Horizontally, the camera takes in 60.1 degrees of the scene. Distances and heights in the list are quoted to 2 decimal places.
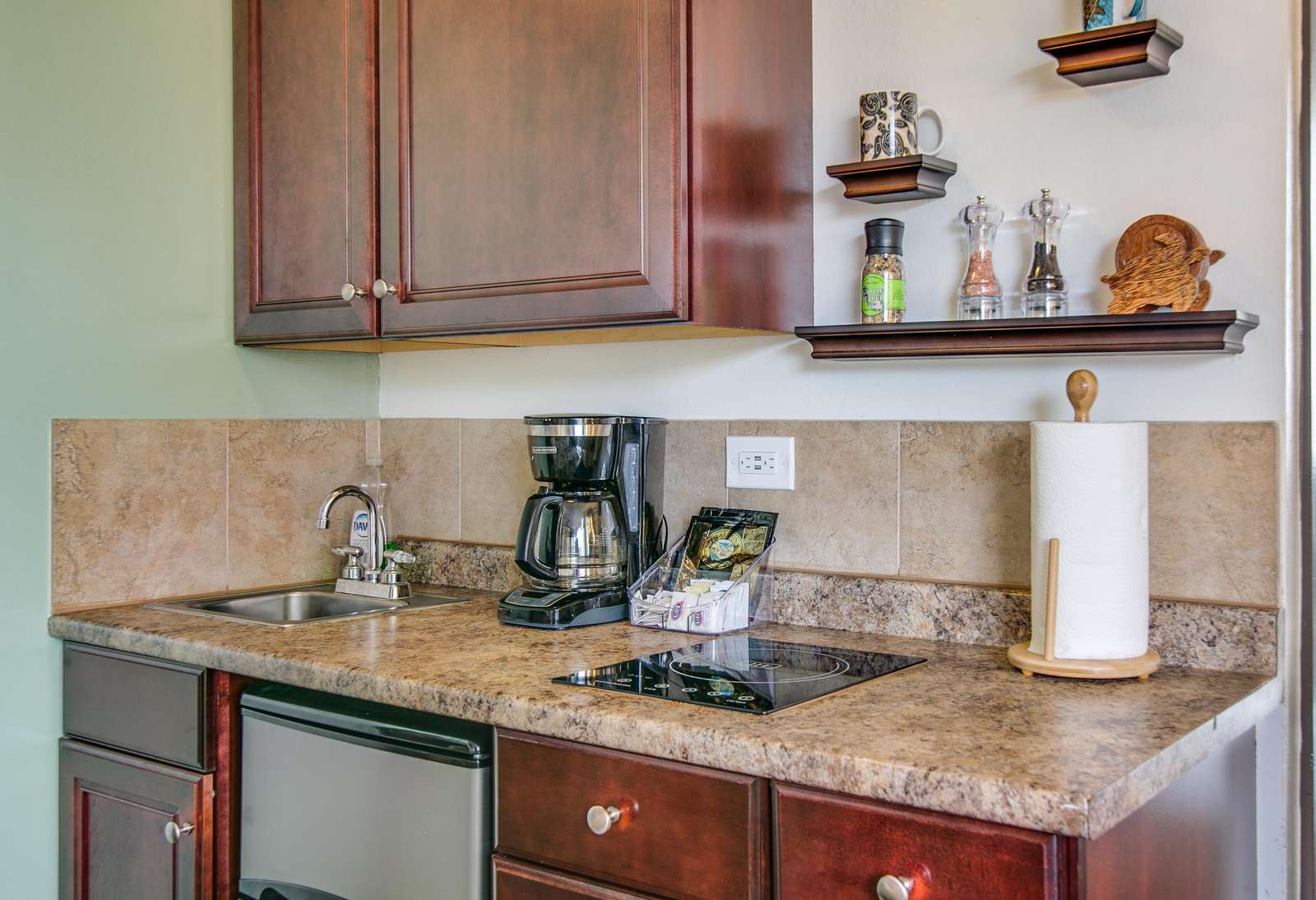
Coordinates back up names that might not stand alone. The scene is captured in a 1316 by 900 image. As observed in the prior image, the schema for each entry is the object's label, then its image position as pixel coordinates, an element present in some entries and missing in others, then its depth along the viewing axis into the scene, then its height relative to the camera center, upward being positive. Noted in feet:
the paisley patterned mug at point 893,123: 5.70 +1.58
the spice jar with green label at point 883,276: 5.76 +0.83
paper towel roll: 4.74 -0.39
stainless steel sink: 7.15 -1.08
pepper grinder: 5.31 +0.80
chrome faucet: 7.40 -0.87
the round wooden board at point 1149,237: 4.99 +0.90
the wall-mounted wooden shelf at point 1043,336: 4.71 +0.46
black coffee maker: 6.30 -0.47
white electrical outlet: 6.36 -0.14
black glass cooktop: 4.58 -1.03
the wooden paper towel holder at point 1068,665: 4.75 -0.96
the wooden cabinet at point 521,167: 5.49 +1.47
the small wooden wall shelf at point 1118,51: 4.91 +1.71
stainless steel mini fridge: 4.74 -1.64
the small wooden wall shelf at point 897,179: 5.58 +1.31
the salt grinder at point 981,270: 5.51 +0.82
